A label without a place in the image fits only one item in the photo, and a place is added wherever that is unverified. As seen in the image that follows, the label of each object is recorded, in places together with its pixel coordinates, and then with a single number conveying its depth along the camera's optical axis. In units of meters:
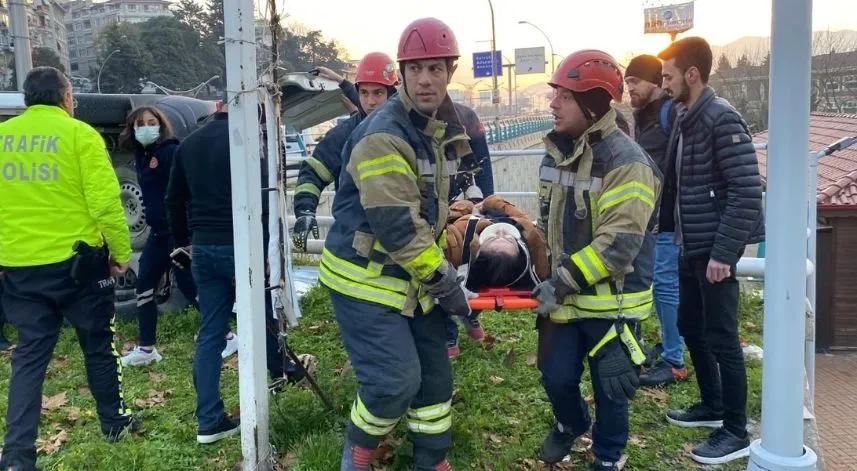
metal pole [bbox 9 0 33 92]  11.30
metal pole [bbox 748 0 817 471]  2.49
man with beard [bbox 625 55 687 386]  4.36
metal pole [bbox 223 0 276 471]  2.96
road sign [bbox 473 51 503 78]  39.62
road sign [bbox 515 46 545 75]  46.34
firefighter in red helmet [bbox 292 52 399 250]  4.08
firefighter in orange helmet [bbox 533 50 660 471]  2.96
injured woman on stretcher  3.15
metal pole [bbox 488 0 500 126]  30.62
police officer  3.54
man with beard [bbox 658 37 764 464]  3.43
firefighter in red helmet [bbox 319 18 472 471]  2.75
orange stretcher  3.01
